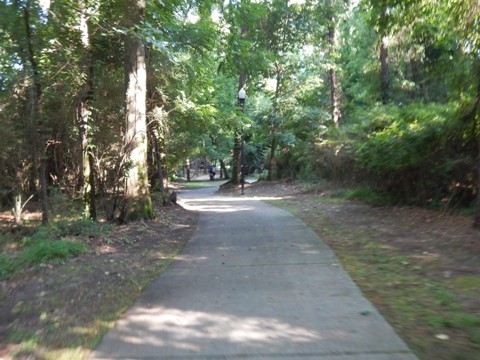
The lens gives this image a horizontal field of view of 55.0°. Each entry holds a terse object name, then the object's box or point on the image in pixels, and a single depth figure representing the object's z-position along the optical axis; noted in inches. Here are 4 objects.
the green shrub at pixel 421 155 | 426.9
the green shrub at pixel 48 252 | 293.7
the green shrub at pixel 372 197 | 526.3
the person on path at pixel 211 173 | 2032.2
